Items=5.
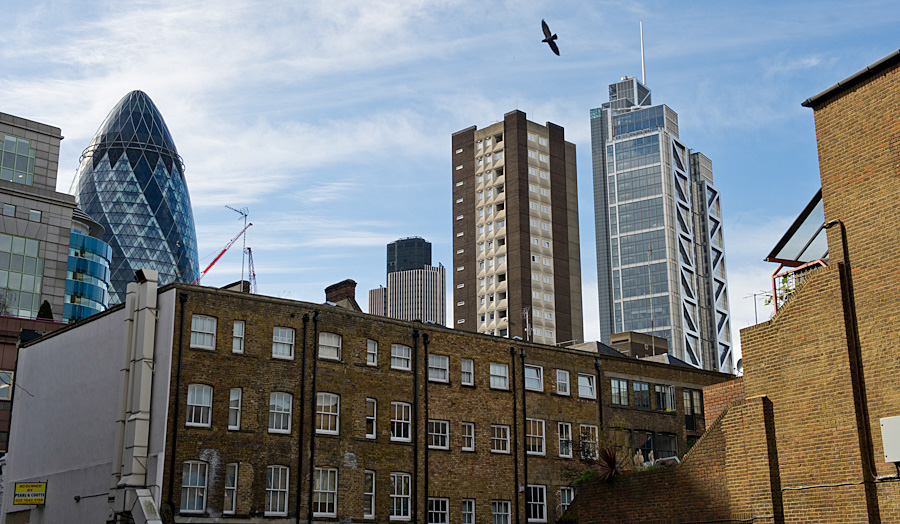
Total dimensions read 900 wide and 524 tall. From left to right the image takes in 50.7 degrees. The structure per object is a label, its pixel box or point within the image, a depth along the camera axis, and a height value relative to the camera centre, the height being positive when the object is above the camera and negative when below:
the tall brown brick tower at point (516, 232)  147.12 +43.35
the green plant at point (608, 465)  30.78 +1.50
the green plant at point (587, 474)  36.61 +1.42
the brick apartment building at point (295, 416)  39.16 +4.38
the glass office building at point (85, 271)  131.88 +33.43
